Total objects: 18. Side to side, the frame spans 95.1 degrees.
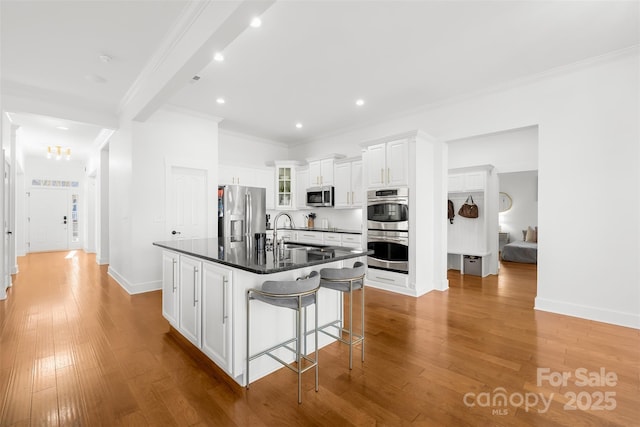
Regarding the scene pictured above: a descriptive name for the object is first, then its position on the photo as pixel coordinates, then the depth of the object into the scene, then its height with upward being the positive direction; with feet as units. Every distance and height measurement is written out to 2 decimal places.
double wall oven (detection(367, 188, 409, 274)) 14.69 -0.92
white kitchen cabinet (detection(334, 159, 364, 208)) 18.86 +1.76
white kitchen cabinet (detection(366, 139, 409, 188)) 14.67 +2.46
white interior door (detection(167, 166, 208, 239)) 16.05 +0.40
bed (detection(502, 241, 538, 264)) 23.30 -3.37
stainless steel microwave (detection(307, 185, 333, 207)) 20.15 +1.05
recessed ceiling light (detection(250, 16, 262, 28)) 8.57 +5.59
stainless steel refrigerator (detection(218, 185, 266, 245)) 18.16 +0.03
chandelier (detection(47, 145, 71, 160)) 22.58 +5.02
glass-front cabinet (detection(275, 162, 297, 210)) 22.38 +1.96
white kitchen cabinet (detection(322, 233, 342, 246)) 18.45 -1.80
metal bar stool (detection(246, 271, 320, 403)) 6.36 -1.92
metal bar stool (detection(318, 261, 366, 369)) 7.51 -1.77
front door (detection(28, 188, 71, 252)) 28.37 -0.91
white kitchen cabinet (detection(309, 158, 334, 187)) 20.29 +2.75
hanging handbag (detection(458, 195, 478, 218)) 19.49 +0.13
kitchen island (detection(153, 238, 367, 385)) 6.92 -2.42
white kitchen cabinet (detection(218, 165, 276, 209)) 19.60 +2.32
